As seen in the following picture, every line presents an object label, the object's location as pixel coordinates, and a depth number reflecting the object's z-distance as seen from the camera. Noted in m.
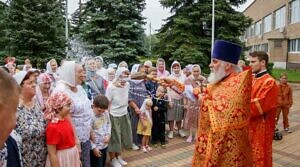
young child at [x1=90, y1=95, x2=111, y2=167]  3.61
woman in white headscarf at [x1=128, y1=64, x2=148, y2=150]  5.45
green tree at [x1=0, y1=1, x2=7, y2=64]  15.15
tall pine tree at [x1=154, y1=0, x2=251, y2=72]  14.74
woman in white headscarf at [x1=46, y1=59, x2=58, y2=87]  6.46
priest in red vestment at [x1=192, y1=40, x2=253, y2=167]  2.53
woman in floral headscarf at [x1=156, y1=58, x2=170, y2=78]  6.30
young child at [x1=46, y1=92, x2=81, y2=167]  2.62
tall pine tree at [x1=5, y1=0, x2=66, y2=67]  13.94
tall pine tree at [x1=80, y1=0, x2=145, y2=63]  13.92
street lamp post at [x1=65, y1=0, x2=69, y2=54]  15.38
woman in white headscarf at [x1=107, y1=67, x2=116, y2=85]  5.17
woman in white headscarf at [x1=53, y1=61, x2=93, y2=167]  3.12
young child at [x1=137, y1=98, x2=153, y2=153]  5.33
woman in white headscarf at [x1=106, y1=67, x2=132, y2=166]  4.56
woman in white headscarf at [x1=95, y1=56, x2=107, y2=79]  5.87
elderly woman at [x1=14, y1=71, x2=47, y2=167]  2.48
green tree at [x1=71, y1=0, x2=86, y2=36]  20.64
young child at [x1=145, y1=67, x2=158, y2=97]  5.55
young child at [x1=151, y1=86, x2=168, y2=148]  5.51
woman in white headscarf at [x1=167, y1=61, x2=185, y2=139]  6.14
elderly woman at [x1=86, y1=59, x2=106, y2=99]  5.15
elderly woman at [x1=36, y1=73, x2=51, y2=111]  3.75
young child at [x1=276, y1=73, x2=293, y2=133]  6.43
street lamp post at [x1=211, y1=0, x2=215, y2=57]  13.93
